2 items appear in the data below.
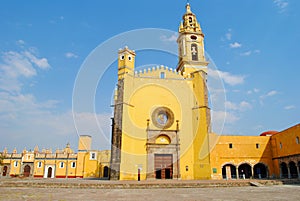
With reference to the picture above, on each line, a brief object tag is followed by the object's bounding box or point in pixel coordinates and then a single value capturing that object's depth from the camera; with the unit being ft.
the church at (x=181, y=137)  82.74
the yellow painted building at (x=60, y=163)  129.39
